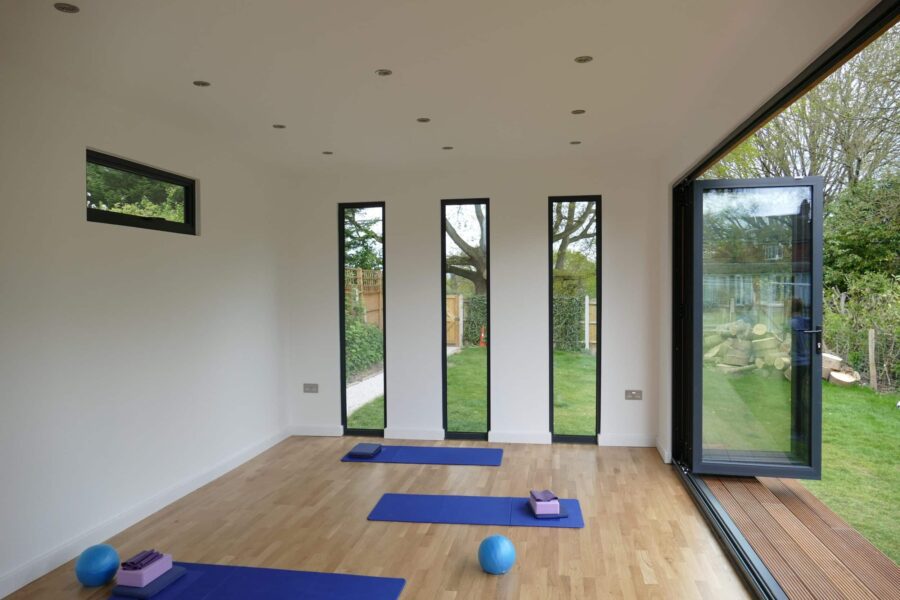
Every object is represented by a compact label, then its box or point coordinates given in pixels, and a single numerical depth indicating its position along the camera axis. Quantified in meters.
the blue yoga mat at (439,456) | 5.14
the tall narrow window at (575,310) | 5.70
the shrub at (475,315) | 5.89
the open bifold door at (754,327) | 3.99
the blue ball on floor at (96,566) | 2.98
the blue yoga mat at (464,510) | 3.81
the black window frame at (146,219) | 3.69
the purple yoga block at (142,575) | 2.94
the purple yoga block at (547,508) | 3.81
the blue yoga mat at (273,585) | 2.91
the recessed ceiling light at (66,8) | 2.42
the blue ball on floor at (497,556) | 3.06
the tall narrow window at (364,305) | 6.03
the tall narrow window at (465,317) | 5.87
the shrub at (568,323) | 5.71
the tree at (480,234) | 5.71
